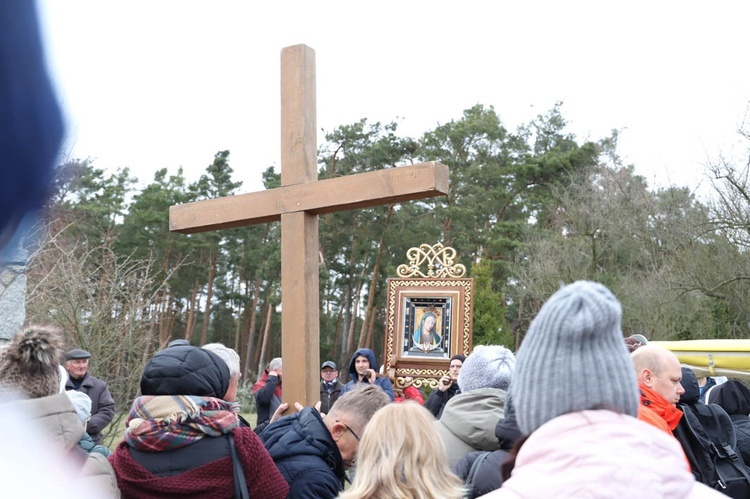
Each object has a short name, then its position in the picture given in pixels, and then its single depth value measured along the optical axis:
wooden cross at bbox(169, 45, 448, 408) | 4.14
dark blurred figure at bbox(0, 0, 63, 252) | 0.67
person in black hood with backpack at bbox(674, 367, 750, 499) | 3.76
